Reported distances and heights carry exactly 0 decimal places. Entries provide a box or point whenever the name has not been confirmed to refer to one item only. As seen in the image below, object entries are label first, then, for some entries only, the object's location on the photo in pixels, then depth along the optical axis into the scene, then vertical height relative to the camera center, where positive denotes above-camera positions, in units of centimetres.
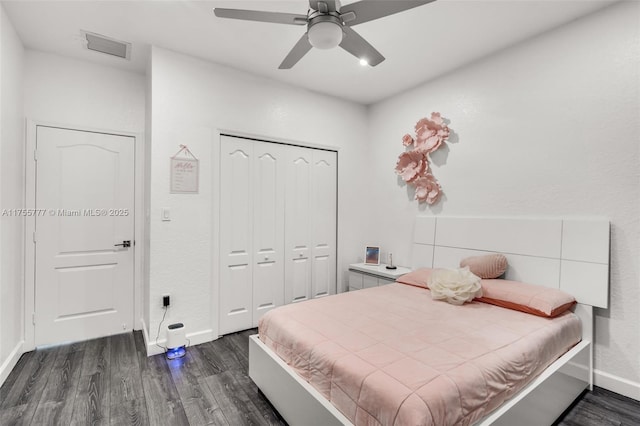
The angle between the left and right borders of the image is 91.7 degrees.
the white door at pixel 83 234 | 290 -28
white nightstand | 344 -74
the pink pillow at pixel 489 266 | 263 -46
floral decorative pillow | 241 -59
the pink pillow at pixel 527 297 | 214 -61
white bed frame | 161 -53
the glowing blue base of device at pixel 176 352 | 271 -128
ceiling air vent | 266 +145
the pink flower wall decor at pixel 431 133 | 332 +87
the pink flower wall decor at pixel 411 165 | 352 +54
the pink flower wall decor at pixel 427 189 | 339 +25
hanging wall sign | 288 +34
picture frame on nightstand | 391 -57
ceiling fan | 163 +107
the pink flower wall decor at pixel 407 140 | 364 +84
